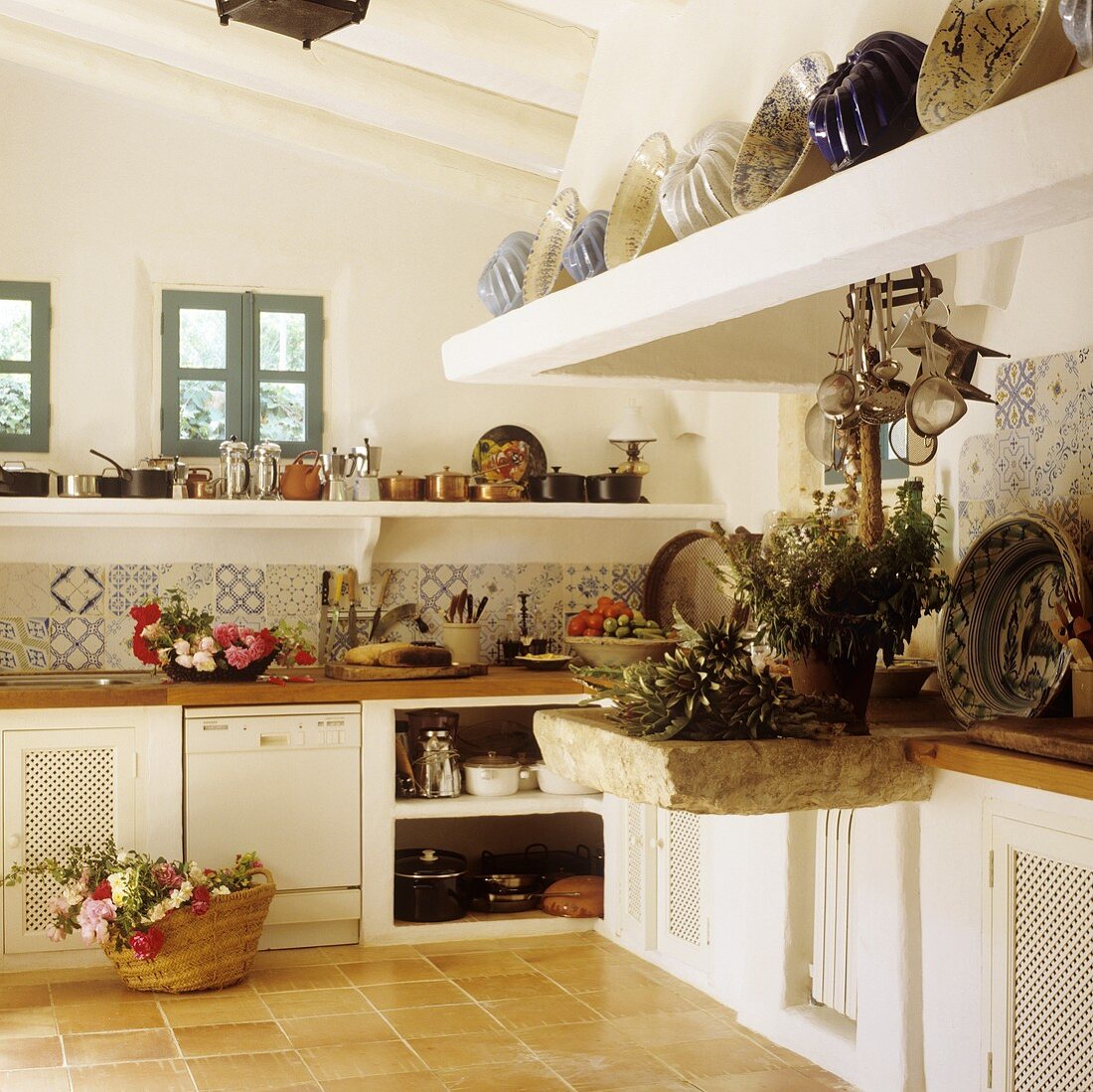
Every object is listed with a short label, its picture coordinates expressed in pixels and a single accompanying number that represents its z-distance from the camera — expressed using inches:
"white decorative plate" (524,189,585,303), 157.8
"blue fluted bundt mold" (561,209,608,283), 147.3
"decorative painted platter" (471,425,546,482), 256.4
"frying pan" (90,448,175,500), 232.2
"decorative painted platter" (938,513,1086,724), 149.7
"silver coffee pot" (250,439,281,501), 238.1
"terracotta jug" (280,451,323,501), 240.5
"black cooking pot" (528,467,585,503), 251.6
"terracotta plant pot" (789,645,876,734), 144.7
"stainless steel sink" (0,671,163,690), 228.4
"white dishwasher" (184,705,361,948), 215.5
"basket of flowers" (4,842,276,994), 195.0
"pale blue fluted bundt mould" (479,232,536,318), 165.9
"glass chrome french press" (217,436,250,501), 238.2
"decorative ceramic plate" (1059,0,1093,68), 88.4
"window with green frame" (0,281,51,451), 241.1
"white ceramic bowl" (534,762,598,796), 236.7
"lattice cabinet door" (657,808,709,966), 201.9
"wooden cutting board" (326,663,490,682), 228.7
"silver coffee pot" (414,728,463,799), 231.6
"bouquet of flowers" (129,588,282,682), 219.1
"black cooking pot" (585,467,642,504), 255.0
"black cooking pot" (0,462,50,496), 227.0
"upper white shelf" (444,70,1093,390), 87.0
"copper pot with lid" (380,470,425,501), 244.5
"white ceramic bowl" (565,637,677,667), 226.1
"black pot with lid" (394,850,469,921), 228.2
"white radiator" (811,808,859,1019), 166.6
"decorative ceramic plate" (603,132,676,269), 140.9
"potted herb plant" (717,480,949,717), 143.5
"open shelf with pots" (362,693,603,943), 224.1
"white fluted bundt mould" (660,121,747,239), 127.0
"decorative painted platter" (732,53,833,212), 120.2
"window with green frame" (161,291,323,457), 247.6
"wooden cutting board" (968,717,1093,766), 123.0
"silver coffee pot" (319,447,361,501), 242.1
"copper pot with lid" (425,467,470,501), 246.4
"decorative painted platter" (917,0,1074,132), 94.4
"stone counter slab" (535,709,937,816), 126.7
